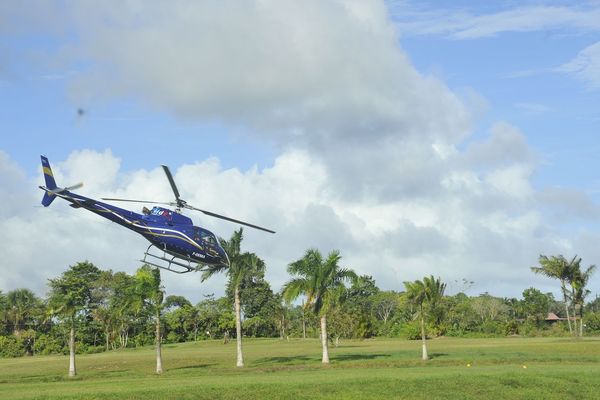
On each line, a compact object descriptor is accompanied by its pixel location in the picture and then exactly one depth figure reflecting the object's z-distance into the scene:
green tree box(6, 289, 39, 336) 132.38
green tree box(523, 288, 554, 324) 152.56
